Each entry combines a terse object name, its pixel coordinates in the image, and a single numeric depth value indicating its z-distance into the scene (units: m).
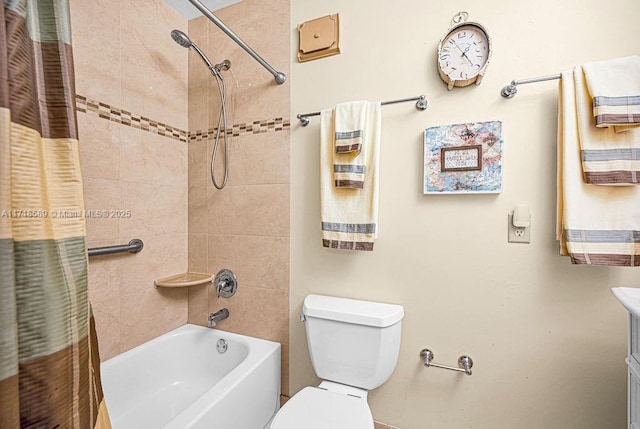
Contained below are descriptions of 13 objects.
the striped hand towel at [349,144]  1.20
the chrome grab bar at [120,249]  1.21
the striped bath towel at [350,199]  1.20
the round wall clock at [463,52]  1.07
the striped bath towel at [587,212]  0.91
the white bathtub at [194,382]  1.05
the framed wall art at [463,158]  1.09
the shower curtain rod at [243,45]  0.99
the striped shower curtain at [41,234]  0.45
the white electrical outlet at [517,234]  1.07
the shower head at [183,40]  1.24
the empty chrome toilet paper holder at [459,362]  1.13
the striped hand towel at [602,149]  0.89
